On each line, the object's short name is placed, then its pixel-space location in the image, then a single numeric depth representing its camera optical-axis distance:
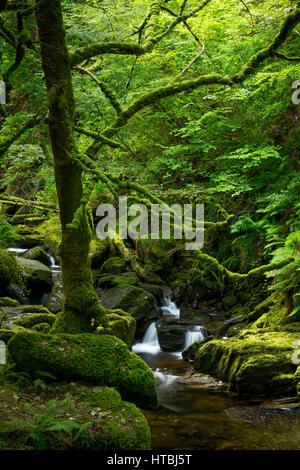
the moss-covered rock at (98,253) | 14.14
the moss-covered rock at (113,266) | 13.16
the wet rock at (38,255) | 13.62
